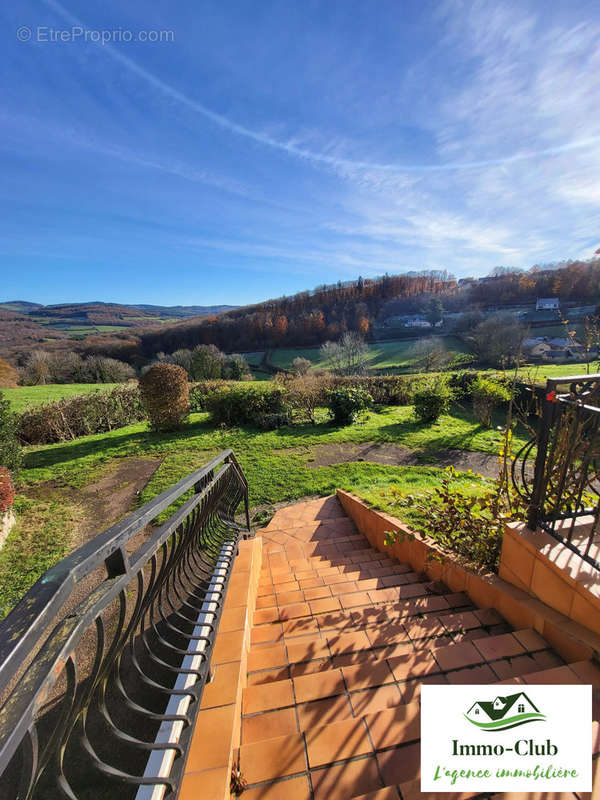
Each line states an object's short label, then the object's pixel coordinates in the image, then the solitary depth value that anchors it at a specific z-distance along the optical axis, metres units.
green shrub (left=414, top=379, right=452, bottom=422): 9.92
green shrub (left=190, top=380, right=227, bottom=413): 12.94
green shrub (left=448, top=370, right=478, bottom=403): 12.59
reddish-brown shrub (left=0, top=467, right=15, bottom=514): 4.46
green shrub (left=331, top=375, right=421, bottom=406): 13.36
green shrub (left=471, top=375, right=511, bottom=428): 9.66
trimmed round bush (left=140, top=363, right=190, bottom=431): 9.41
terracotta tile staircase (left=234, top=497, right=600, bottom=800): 1.31
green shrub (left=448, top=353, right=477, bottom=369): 18.09
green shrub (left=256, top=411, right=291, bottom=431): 10.02
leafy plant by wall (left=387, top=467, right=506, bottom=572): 2.43
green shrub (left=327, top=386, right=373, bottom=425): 9.89
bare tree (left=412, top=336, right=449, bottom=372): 20.79
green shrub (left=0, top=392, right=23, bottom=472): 6.16
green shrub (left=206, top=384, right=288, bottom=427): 10.31
